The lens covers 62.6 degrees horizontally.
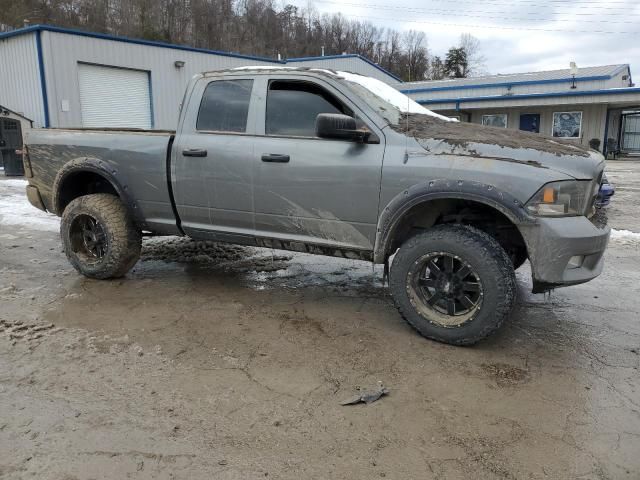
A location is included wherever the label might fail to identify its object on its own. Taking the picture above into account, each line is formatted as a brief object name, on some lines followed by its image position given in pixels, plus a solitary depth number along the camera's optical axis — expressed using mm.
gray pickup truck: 3482
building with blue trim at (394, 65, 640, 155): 25359
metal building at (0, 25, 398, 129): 16641
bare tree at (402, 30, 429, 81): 74625
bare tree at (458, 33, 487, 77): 73412
